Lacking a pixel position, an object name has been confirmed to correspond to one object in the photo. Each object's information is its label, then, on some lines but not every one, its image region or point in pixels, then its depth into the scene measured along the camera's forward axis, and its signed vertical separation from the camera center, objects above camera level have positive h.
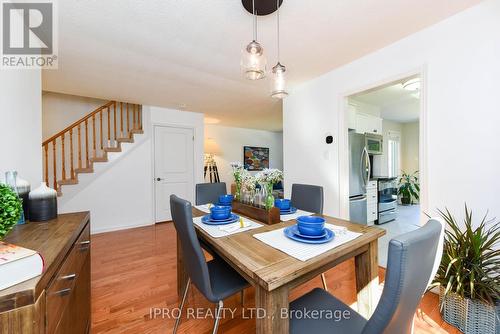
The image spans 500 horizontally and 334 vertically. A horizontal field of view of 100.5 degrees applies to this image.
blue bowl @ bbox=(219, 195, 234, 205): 1.87 -0.30
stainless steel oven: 4.04 -0.70
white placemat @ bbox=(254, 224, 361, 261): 0.95 -0.39
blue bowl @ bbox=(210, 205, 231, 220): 1.43 -0.32
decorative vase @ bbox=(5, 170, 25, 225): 1.08 -0.08
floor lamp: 5.32 +0.16
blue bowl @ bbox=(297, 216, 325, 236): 1.09 -0.32
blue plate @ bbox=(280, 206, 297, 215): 1.69 -0.37
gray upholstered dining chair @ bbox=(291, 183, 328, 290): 1.88 -0.31
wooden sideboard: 0.54 -0.38
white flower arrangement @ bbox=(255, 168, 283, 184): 1.56 -0.07
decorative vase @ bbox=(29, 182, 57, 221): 1.13 -0.19
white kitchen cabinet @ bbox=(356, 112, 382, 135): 3.56 +0.76
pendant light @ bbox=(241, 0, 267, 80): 1.39 +0.73
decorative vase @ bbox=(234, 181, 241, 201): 1.80 -0.22
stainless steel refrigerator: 2.94 -0.15
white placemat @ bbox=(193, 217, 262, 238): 1.23 -0.39
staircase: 3.47 +0.53
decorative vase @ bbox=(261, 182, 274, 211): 1.49 -0.21
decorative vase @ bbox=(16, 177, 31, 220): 1.12 -0.14
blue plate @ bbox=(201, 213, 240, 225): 1.40 -0.37
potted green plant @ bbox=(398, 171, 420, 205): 5.29 -0.58
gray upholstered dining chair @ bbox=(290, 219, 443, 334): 0.59 -0.34
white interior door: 4.09 +0.05
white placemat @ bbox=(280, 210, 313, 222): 1.54 -0.38
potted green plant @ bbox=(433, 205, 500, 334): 1.34 -0.78
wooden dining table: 0.81 -0.42
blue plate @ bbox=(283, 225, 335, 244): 1.06 -0.38
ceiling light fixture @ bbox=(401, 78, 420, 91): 2.71 +1.11
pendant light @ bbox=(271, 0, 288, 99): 1.59 +0.67
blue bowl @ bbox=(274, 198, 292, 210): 1.73 -0.32
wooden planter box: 1.43 -0.35
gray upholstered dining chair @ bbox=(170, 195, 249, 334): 1.10 -0.59
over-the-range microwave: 3.56 +0.40
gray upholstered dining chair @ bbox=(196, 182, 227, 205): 2.29 -0.29
